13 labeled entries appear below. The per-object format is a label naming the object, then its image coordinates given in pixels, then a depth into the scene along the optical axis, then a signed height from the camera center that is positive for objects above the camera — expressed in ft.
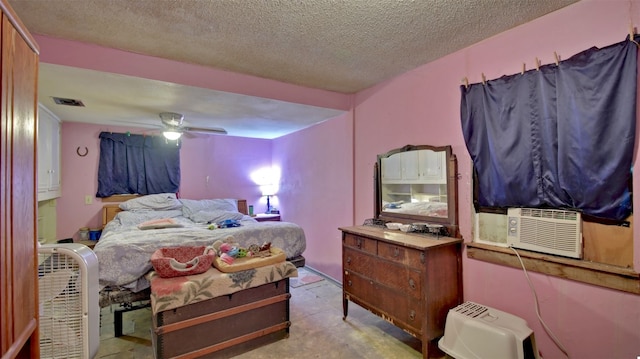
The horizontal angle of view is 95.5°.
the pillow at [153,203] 13.12 -0.90
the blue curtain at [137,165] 13.64 +0.94
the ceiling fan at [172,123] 11.54 +2.51
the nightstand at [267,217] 16.17 -1.94
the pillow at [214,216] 12.50 -1.44
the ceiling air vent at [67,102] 9.66 +2.83
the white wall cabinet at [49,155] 10.12 +1.12
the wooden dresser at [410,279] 6.68 -2.44
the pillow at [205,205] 13.84 -1.09
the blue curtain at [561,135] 5.11 +0.95
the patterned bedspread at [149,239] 7.69 -1.78
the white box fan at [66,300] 4.51 -1.83
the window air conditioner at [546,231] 5.64 -1.03
